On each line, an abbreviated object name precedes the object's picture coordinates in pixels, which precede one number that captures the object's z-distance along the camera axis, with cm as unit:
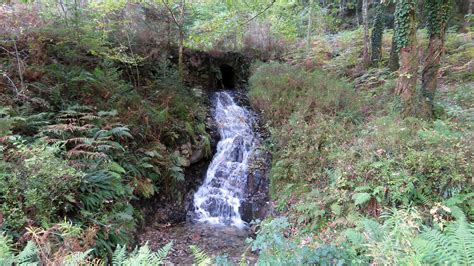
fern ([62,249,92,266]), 302
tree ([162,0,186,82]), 981
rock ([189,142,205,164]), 842
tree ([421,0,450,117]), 725
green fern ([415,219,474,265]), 301
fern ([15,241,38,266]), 307
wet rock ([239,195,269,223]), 765
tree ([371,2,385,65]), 1153
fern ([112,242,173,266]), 291
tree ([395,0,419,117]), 679
